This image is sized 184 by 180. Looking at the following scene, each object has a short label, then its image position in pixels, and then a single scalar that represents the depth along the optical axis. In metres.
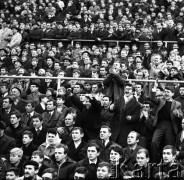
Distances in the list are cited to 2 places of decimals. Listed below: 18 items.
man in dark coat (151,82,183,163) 8.52
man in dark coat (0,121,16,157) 8.62
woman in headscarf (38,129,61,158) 8.29
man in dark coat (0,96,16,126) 9.82
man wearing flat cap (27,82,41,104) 10.72
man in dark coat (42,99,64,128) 9.31
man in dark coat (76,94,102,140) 8.98
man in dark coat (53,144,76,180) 7.30
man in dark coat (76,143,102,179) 7.23
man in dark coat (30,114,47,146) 8.95
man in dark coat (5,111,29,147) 9.02
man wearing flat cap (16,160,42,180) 6.96
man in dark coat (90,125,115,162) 7.82
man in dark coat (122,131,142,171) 7.32
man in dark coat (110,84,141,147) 8.84
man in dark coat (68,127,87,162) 8.12
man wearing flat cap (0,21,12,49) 17.75
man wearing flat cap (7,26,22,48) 17.11
